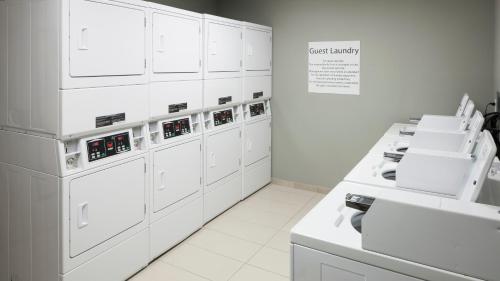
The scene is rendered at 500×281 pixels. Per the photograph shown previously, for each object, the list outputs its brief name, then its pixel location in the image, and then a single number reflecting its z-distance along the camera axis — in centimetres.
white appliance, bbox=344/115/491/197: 176
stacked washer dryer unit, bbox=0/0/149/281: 214
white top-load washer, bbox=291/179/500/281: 114
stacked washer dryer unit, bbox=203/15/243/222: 351
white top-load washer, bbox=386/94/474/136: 276
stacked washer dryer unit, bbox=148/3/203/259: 286
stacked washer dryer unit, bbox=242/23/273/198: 418
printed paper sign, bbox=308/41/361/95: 420
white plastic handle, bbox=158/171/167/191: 292
